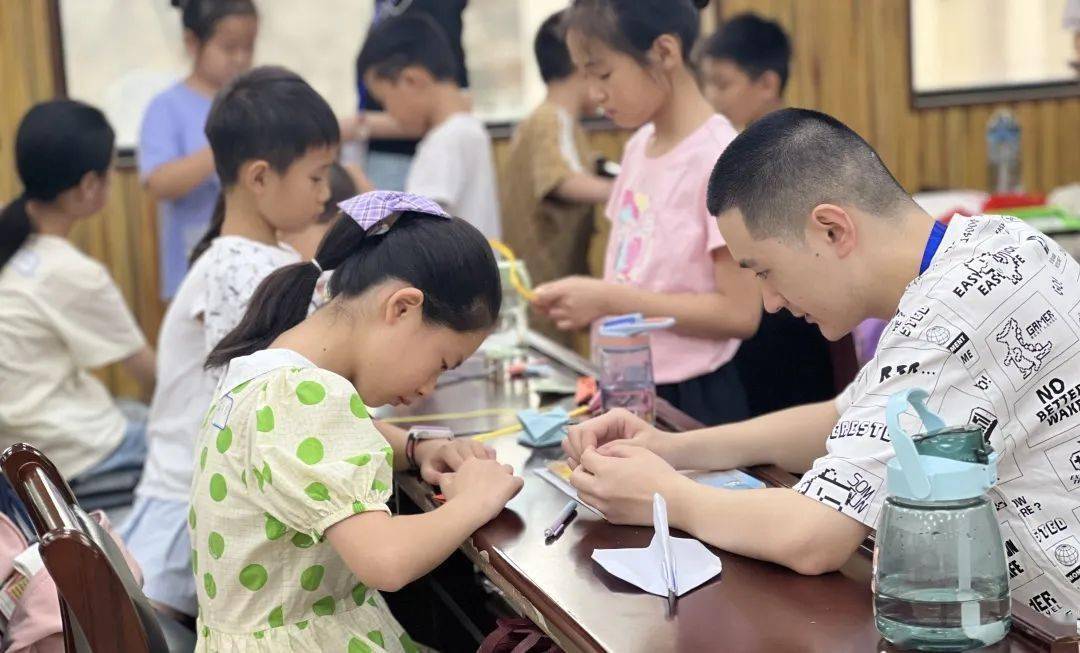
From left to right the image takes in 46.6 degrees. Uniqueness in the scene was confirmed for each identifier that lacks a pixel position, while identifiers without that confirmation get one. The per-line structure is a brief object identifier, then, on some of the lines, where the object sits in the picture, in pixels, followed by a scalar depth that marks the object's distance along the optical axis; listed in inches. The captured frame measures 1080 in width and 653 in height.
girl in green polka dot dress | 60.1
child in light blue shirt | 156.8
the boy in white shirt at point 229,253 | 95.3
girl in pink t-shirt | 95.8
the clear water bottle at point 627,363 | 84.7
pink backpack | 65.9
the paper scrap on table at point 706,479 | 68.6
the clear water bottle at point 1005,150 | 230.5
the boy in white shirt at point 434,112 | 158.9
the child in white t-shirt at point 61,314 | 125.2
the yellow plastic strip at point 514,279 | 102.0
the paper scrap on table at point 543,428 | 81.0
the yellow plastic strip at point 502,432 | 84.3
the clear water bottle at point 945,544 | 46.1
